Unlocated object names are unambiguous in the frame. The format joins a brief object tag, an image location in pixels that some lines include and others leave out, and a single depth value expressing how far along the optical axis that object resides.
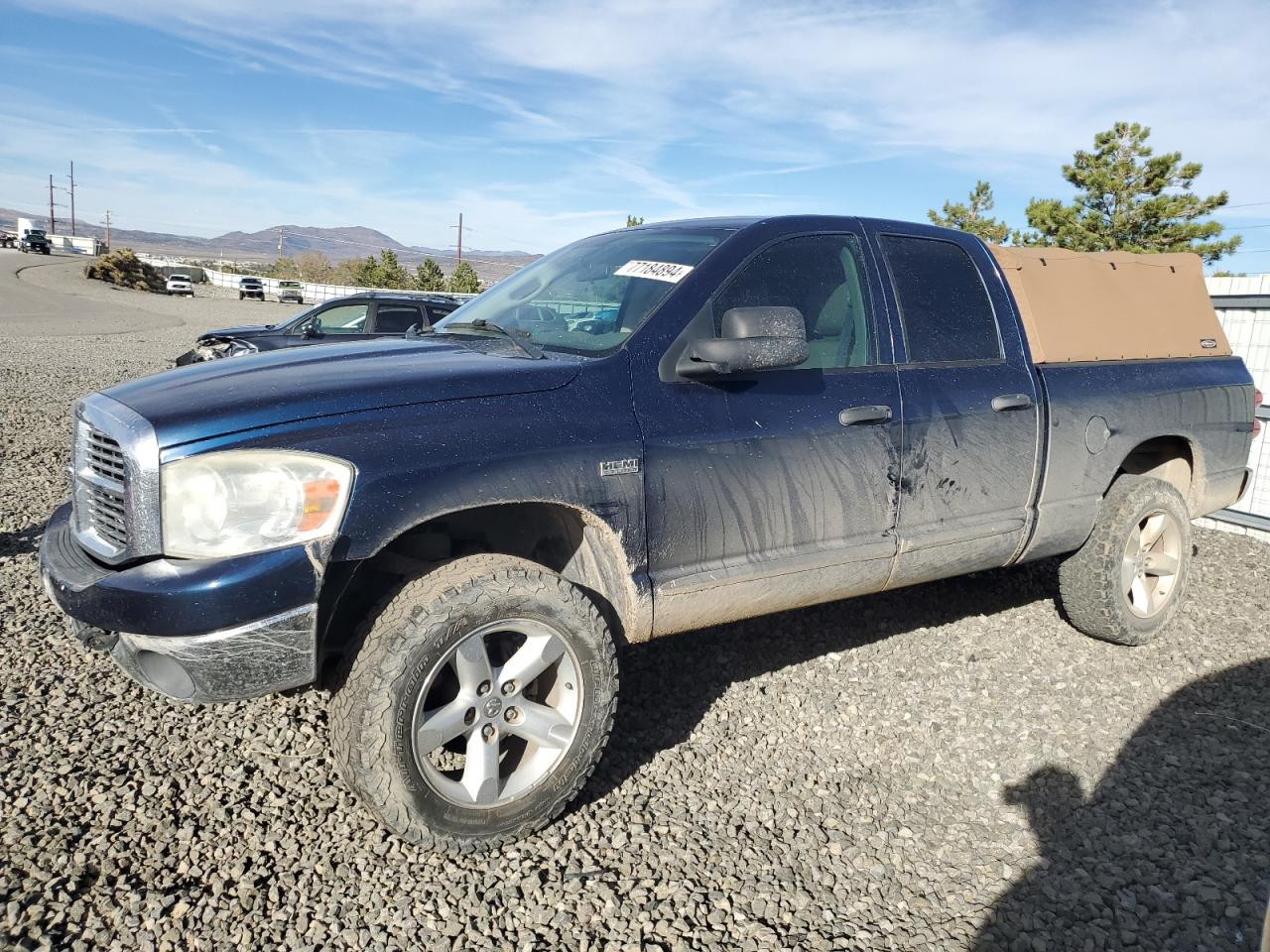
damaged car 11.61
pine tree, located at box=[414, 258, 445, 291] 61.34
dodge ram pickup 2.43
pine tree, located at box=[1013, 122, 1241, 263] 30.41
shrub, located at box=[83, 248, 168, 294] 49.66
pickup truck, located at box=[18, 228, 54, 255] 71.50
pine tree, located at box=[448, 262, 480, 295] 59.09
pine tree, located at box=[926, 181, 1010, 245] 37.84
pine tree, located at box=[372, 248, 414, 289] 63.91
